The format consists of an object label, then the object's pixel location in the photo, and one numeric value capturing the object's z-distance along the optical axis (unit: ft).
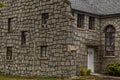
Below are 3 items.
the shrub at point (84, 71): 100.83
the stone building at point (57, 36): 98.94
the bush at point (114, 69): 102.80
